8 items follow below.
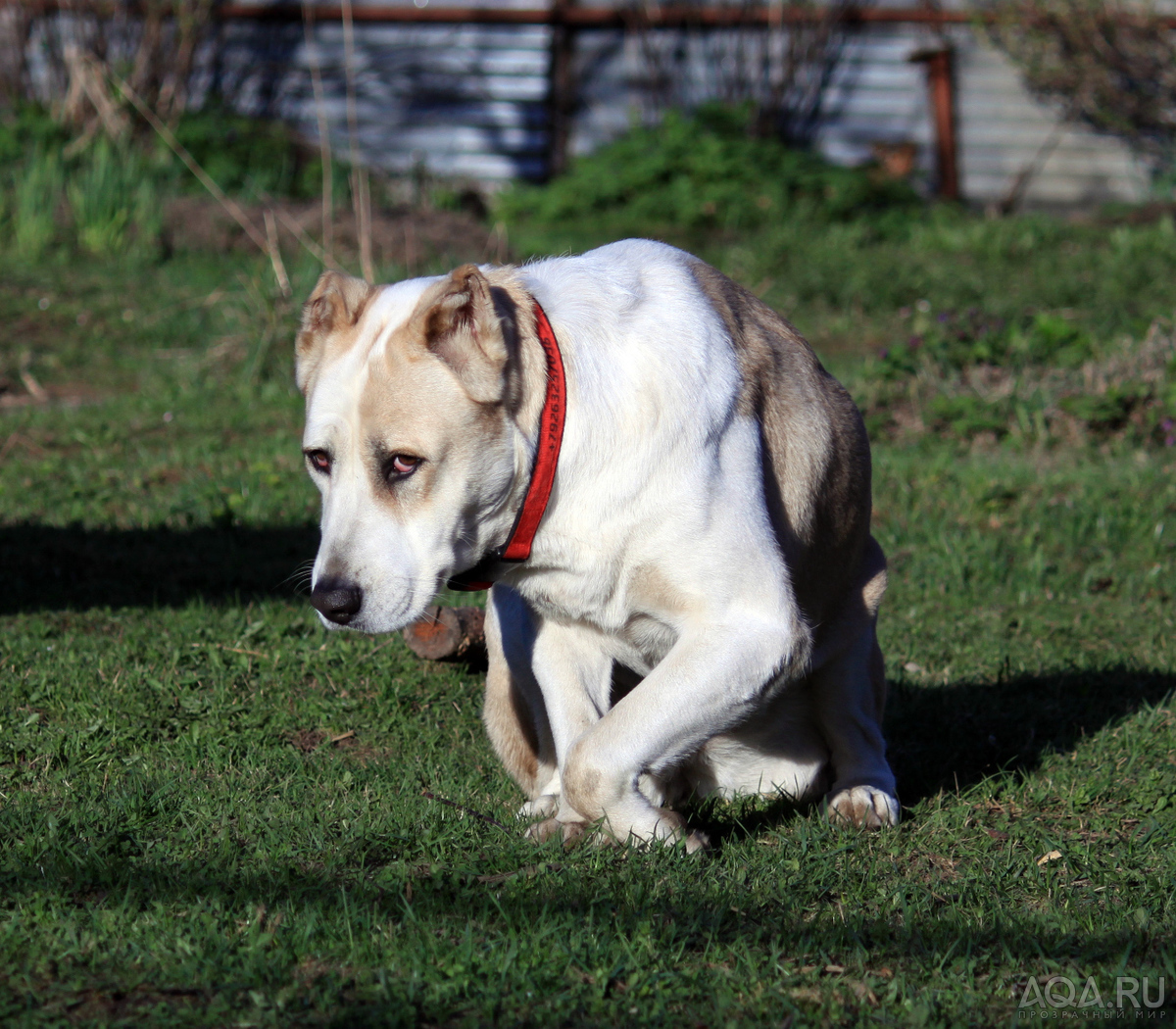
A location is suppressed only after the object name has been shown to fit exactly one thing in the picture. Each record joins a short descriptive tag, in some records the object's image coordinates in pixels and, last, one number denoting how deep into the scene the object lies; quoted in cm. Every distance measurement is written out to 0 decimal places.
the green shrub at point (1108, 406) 1546
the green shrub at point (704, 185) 2623
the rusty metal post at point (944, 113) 2956
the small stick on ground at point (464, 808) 714
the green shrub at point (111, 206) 2206
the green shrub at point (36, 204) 2152
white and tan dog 637
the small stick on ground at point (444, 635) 932
